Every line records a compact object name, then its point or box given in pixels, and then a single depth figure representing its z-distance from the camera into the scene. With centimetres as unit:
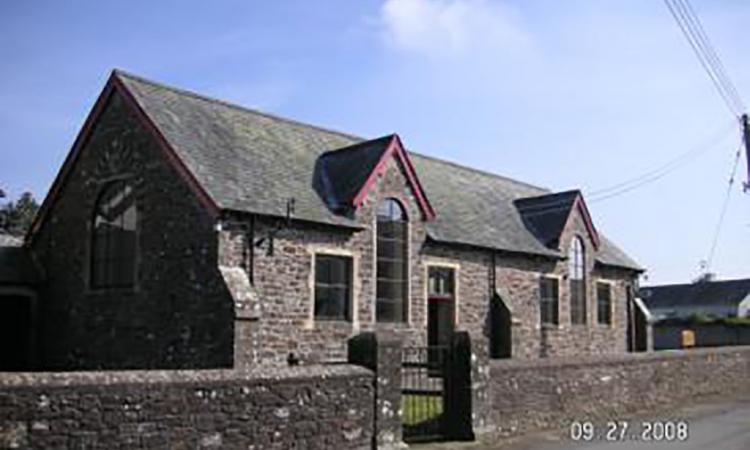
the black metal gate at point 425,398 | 1552
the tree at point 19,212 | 5312
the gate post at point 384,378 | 1388
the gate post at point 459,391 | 1527
